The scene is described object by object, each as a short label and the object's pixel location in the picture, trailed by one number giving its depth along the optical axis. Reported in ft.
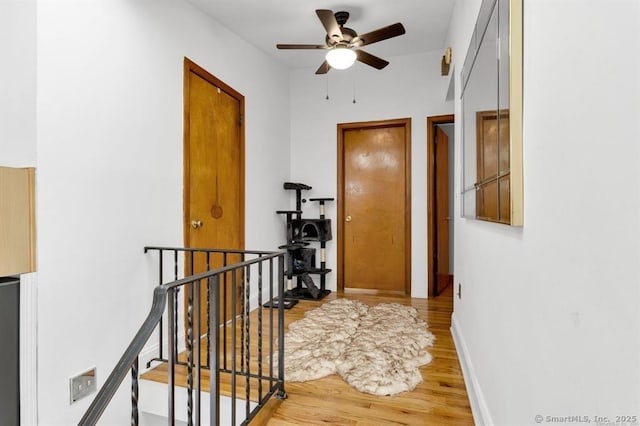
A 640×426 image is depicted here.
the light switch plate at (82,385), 6.15
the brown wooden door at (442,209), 13.91
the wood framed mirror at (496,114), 3.68
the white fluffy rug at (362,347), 7.13
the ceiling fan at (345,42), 9.27
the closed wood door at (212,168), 9.27
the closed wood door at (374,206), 13.96
